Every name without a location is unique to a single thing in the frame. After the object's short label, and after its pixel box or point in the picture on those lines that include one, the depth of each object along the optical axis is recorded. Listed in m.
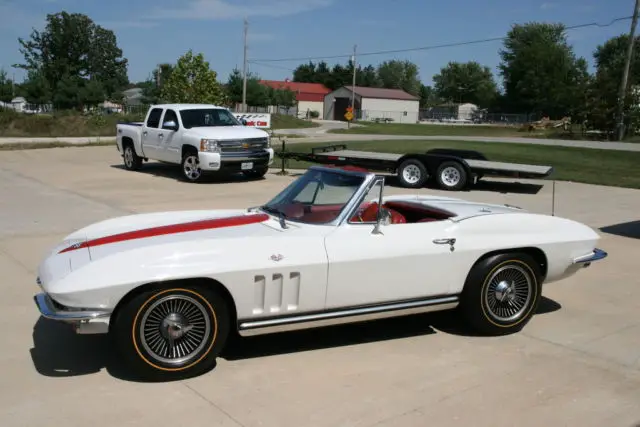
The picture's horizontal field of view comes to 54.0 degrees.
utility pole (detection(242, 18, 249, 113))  50.81
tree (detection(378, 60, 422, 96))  150.88
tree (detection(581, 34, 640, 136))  38.59
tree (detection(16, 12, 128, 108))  70.00
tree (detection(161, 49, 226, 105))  36.16
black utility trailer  14.57
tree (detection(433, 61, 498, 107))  122.69
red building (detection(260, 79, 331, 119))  101.51
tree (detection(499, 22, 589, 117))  81.12
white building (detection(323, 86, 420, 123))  93.69
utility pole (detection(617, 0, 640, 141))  35.44
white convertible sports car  3.99
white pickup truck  15.31
